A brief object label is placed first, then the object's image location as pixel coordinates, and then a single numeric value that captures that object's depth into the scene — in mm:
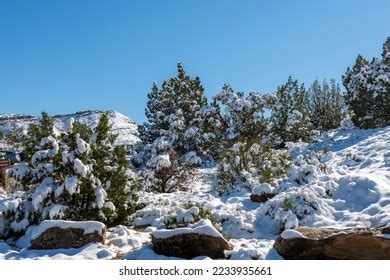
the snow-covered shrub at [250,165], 12102
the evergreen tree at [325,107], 31281
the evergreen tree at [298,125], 23328
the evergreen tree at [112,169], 9656
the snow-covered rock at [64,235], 7688
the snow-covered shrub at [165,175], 14125
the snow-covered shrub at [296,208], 8281
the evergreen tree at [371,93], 20719
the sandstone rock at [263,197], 10234
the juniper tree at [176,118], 22448
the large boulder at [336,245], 6094
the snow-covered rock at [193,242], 6762
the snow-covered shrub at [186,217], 8242
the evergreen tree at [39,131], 9672
